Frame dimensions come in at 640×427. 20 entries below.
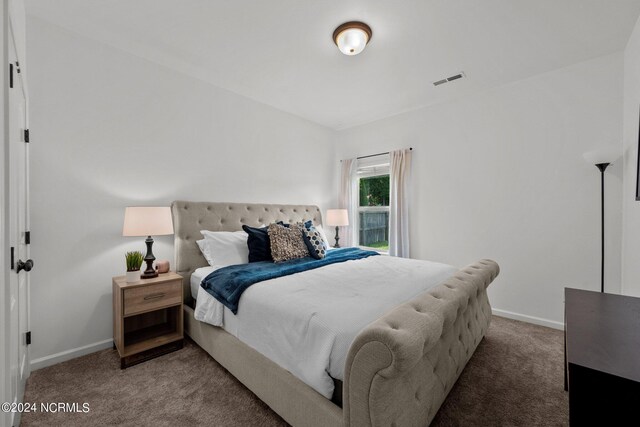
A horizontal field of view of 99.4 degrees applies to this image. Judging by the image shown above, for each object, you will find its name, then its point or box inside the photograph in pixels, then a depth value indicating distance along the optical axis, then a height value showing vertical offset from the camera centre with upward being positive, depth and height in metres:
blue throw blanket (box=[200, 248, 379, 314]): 1.89 -0.47
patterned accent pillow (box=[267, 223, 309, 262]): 2.63 -0.30
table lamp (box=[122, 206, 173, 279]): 2.15 -0.08
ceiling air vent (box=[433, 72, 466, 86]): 2.88 +1.46
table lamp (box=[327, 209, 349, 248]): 4.17 -0.08
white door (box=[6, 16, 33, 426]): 1.26 -0.08
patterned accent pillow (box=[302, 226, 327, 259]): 2.83 -0.32
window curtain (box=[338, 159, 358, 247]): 4.50 +0.25
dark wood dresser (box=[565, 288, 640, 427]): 0.79 -0.49
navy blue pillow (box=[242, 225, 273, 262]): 2.66 -0.32
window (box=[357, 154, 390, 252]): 4.25 +0.17
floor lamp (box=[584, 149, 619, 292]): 2.25 +0.43
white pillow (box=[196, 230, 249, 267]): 2.61 -0.34
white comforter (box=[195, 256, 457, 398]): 1.29 -0.54
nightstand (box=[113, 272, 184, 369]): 2.08 -0.93
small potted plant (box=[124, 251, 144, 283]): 2.15 -0.41
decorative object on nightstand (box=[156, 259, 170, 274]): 2.45 -0.48
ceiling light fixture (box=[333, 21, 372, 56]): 2.11 +1.42
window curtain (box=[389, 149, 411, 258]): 3.78 +0.13
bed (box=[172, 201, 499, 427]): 1.01 -0.78
